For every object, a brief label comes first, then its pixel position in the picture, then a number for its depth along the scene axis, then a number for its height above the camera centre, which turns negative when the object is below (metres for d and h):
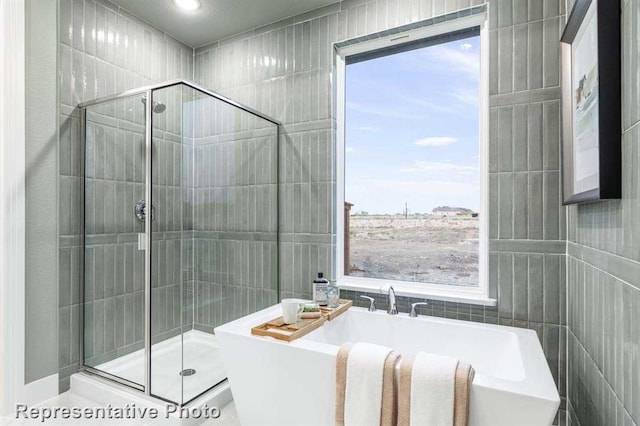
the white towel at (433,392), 1.24 -0.65
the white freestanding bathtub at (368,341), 1.22 -0.70
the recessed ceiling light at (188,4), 2.44 +1.50
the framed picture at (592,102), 1.10 +0.41
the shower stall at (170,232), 2.02 -0.11
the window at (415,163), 2.19 +0.35
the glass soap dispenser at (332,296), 2.23 -0.53
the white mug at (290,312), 1.86 -0.52
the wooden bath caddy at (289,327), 1.67 -0.58
